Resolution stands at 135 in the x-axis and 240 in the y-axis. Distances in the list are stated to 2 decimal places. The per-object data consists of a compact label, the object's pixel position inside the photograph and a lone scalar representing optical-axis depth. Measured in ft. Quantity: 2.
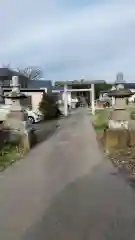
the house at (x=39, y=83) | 247.54
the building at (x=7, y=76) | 207.87
